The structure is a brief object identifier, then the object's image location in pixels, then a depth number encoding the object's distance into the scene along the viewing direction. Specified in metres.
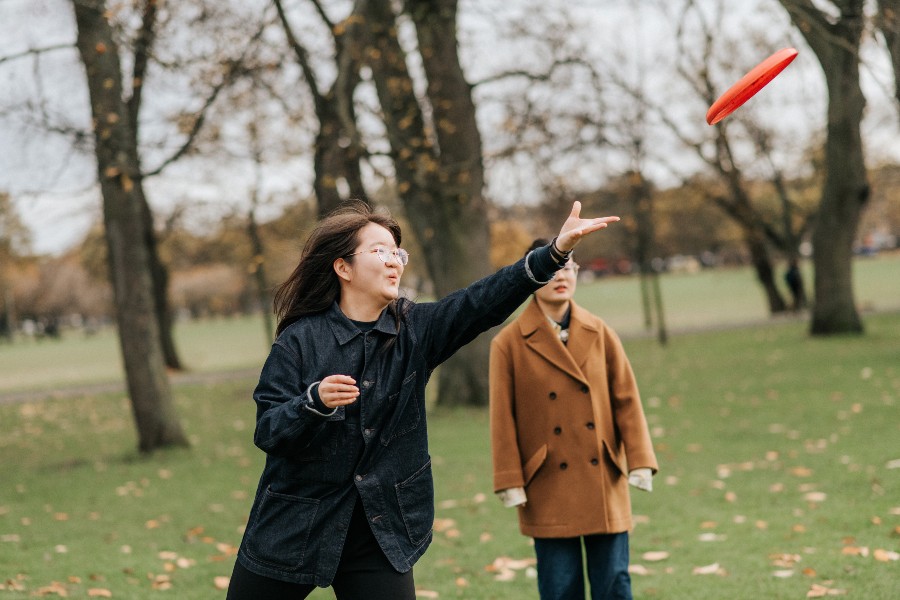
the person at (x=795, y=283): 35.59
